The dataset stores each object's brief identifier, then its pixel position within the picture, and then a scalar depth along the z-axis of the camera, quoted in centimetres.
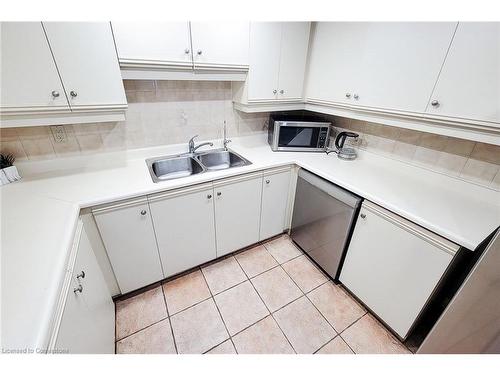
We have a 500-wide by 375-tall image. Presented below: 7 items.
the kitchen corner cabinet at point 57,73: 100
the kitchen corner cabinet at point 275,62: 155
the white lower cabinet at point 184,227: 144
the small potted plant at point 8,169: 131
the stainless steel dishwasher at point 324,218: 147
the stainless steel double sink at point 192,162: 174
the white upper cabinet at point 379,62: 113
